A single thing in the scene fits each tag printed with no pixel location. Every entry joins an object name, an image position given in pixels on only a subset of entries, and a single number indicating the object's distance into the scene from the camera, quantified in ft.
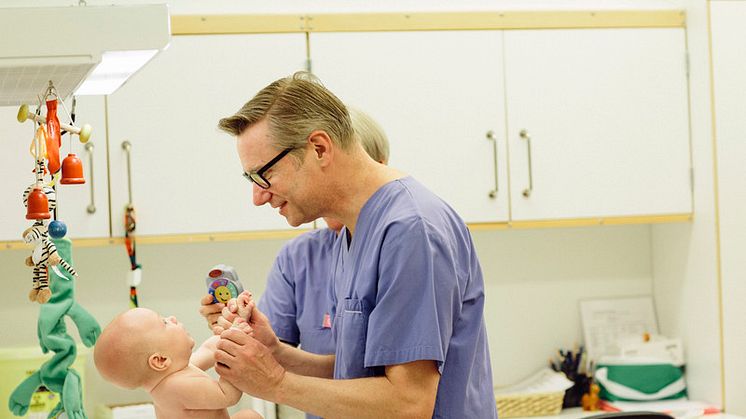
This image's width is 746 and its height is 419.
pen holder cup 10.62
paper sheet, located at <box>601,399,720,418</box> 9.92
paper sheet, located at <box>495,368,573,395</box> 10.30
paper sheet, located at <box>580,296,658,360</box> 11.00
